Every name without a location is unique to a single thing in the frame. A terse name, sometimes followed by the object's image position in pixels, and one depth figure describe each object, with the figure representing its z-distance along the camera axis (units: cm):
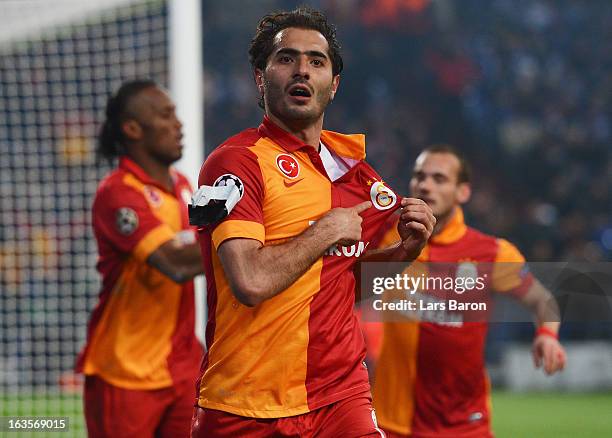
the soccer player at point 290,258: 629
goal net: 1513
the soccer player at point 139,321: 966
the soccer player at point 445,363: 1022
